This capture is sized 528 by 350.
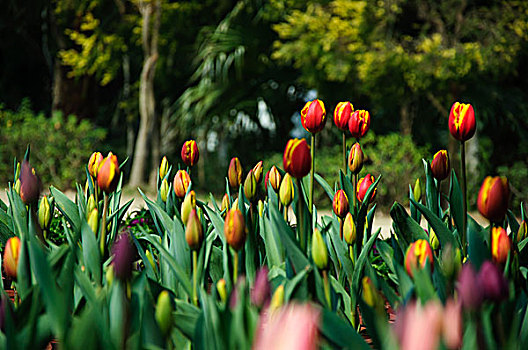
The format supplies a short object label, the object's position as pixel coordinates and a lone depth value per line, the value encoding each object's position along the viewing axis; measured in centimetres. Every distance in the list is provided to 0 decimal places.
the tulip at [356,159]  331
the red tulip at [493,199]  287
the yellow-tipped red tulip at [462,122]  316
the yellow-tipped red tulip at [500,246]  288
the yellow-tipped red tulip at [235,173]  325
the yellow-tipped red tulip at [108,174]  300
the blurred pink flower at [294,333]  212
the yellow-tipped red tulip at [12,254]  289
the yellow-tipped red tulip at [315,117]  322
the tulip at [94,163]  323
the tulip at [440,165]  328
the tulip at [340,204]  318
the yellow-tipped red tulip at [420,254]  288
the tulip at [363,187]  334
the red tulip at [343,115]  334
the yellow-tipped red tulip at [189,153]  340
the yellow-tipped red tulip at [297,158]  293
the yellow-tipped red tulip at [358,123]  334
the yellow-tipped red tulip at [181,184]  329
